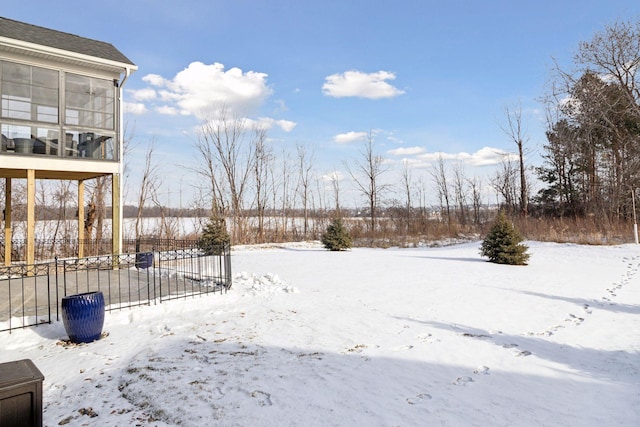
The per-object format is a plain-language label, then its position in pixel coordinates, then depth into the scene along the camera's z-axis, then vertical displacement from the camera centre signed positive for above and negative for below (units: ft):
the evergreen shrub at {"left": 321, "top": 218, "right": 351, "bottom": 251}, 60.85 -2.43
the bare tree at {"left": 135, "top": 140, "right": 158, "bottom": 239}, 72.27 +6.18
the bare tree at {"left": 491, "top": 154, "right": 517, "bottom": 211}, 105.09 +9.38
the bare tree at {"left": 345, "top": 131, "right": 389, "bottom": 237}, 89.10 +7.97
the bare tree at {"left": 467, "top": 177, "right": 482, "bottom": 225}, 123.91 +6.35
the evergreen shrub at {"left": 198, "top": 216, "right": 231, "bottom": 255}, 56.80 -1.07
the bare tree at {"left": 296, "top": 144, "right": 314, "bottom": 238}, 100.15 +7.74
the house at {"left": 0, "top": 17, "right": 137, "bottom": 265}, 32.73 +11.58
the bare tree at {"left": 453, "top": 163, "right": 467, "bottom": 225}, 124.88 +7.91
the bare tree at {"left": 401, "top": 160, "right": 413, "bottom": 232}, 112.55 +5.56
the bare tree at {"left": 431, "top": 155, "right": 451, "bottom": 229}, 123.03 +9.73
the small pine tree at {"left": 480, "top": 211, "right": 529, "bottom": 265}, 43.37 -3.23
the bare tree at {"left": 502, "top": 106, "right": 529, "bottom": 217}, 83.20 +12.26
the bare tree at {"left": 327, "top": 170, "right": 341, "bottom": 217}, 108.47 +8.81
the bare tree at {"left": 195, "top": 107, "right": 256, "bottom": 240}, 85.15 +9.84
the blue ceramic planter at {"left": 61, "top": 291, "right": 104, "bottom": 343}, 17.69 -4.19
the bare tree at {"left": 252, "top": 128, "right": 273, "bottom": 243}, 91.73 +13.62
